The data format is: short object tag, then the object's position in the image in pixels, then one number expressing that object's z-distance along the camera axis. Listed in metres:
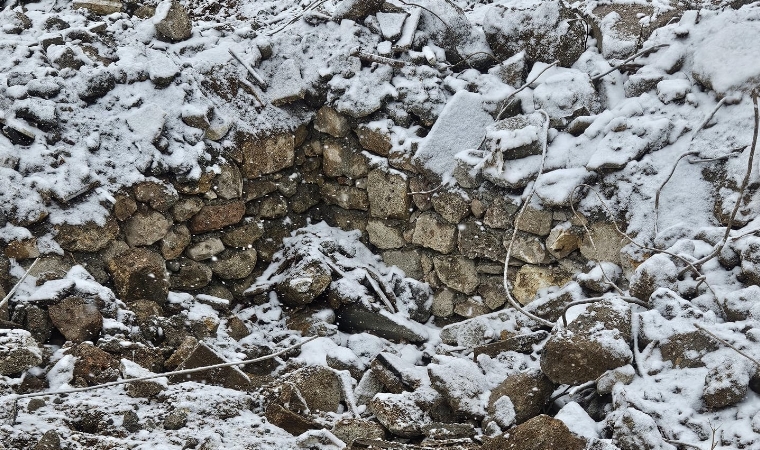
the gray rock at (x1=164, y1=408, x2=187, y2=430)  2.73
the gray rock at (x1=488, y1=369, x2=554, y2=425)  2.74
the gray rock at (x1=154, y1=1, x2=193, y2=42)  4.52
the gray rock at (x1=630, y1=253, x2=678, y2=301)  2.93
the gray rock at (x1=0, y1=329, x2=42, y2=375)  2.99
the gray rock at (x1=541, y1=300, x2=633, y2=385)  2.64
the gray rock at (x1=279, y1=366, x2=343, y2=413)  3.12
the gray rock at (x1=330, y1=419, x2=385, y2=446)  2.78
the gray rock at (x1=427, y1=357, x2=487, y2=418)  2.83
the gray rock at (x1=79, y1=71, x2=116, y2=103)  4.07
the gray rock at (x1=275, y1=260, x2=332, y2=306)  4.06
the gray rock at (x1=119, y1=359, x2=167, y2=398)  2.94
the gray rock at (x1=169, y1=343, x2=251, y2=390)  3.15
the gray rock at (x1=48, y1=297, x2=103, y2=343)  3.32
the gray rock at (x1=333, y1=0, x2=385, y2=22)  4.61
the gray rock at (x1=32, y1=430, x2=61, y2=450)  2.45
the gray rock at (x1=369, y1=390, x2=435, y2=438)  2.79
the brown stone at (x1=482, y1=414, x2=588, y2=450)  2.36
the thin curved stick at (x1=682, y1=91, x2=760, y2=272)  2.76
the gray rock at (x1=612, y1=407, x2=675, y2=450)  2.28
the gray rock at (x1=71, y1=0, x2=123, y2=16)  4.73
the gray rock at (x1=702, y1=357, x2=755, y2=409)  2.34
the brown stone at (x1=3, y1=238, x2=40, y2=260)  3.51
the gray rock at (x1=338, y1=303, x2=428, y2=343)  4.03
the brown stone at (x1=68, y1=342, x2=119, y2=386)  3.03
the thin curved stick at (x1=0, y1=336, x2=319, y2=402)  2.60
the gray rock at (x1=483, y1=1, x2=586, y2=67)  4.30
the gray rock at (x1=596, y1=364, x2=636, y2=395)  2.58
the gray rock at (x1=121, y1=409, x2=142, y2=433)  2.70
